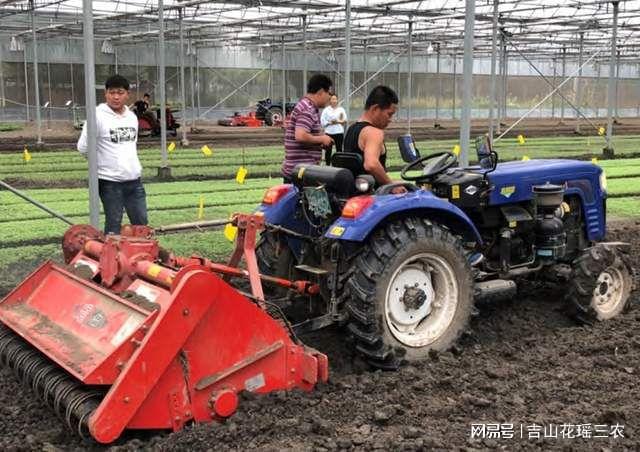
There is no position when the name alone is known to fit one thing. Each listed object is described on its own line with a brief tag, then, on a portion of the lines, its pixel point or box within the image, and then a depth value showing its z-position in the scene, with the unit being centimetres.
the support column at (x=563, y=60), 3699
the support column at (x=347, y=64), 1198
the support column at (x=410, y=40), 2137
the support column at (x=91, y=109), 572
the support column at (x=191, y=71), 2851
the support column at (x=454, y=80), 3909
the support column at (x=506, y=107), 4112
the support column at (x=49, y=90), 2995
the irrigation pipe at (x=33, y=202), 608
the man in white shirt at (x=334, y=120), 1377
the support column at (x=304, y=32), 2036
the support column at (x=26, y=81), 2798
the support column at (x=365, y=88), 3185
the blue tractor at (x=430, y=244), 421
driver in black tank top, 462
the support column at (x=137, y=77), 3222
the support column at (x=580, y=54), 2609
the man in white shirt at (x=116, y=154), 600
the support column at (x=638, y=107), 4622
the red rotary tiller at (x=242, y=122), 3066
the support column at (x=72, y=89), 3059
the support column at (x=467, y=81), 712
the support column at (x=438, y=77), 3431
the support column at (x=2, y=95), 2815
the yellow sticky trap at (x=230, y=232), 518
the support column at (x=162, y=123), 1373
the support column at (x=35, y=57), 1796
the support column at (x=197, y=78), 3092
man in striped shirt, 657
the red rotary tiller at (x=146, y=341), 329
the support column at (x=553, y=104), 4147
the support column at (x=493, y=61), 1523
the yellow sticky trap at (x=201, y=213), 891
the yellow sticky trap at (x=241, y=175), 1089
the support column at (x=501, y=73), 2382
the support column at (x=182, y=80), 1877
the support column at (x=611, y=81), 1803
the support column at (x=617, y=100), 3839
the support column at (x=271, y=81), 3181
